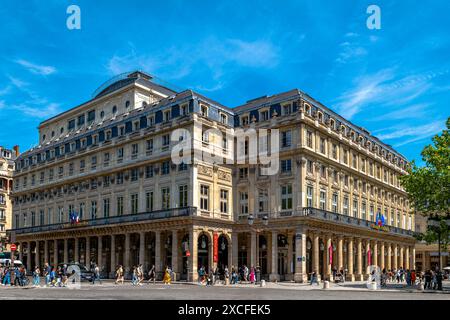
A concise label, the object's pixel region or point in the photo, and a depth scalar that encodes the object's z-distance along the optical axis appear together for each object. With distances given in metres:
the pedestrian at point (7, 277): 41.22
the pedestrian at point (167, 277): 45.84
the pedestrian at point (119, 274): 44.29
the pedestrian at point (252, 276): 47.19
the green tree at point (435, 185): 41.28
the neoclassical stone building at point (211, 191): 51.59
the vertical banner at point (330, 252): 53.06
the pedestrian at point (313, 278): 44.47
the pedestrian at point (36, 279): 41.12
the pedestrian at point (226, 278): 44.22
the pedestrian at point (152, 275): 49.59
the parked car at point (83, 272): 47.75
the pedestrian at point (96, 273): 45.16
